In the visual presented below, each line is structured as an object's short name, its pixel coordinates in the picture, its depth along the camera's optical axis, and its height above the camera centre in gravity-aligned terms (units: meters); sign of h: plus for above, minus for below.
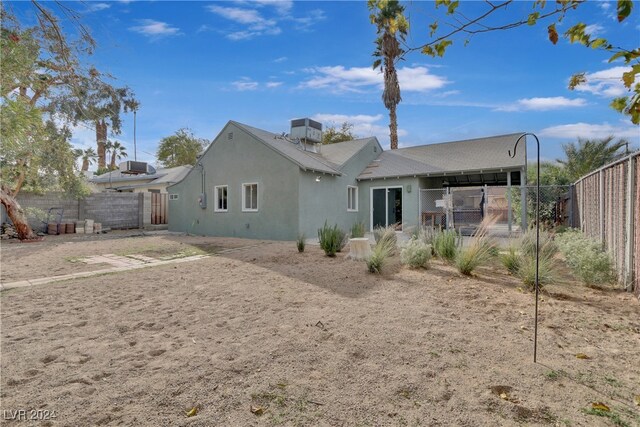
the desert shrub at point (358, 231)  9.81 -0.49
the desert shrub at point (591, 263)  5.27 -0.81
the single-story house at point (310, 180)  13.02 +1.53
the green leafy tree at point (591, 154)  18.58 +3.35
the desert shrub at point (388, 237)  7.43 -0.55
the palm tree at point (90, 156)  27.13 +5.04
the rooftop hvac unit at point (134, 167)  23.16 +3.44
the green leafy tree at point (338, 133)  30.94 +7.65
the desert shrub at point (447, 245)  6.88 -0.66
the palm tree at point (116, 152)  39.34 +7.62
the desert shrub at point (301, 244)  9.17 -0.81
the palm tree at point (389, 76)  22.66 +9.88
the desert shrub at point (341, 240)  8.83 -0.69
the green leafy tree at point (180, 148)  36.22 +7.53
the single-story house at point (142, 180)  22.78 +2.64
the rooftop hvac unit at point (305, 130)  16.81 +4.32
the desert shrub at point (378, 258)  6.38 -0.86
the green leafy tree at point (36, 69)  2.77 +1.54
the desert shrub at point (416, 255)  6.61 -0.82
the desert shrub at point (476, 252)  6.05 -0.72
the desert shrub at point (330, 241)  8.40 -0.68
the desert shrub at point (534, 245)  5.70 -0.57
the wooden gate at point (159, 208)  19.08 +0.46
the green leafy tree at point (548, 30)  1.53 +1.21
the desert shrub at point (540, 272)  5.01 -0.91
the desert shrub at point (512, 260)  5.96 -0.85
